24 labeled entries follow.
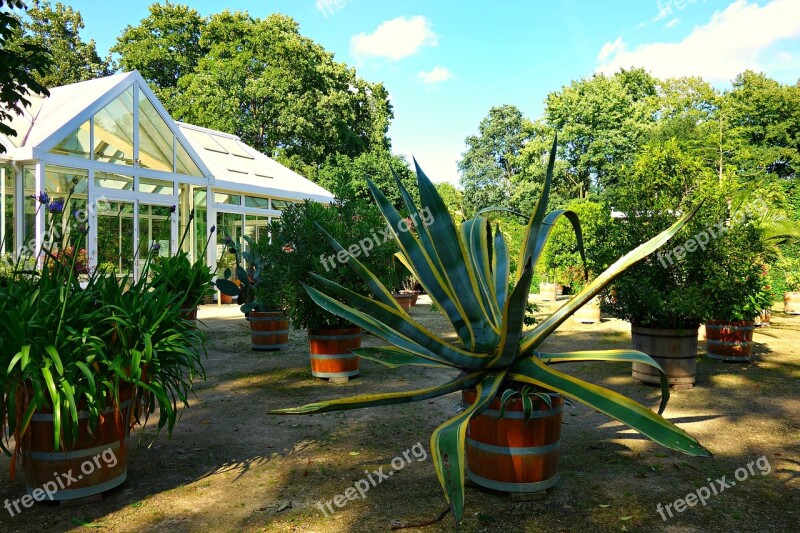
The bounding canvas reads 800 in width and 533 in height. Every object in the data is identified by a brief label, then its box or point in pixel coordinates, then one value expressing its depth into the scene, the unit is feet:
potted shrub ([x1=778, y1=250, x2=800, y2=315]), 40.96
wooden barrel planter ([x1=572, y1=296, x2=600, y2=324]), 35.18
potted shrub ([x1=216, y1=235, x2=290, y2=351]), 19.66
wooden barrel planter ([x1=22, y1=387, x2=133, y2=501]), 8.66
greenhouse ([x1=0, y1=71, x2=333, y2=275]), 34.91
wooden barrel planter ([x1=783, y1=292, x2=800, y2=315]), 42.39
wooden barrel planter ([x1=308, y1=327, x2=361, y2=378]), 18.57
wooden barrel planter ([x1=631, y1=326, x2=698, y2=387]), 17.29
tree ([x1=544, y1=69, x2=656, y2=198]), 96.99
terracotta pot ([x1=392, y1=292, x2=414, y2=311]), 35.78
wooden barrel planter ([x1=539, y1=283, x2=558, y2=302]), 52.80
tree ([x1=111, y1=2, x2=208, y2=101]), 92.53
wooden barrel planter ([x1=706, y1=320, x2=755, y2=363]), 21.93
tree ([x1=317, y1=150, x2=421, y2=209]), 80.23
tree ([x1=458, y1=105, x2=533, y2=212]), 134.72
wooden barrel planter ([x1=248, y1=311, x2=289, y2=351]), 24.57
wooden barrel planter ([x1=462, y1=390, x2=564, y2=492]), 8.93
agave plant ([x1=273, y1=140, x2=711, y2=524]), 8.20
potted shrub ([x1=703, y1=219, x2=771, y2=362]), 17.03
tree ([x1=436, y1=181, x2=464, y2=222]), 134.62
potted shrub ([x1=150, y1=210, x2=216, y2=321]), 22.23
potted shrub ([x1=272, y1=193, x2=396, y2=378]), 18.52
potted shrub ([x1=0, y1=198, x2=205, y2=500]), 8.21
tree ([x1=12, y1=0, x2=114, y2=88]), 90.74
